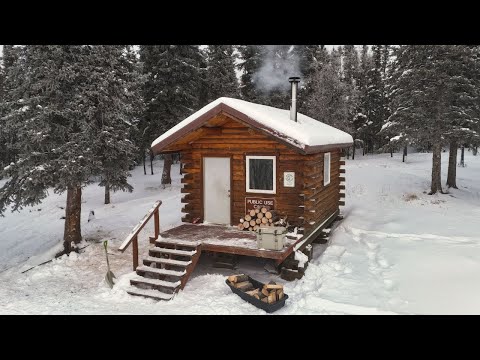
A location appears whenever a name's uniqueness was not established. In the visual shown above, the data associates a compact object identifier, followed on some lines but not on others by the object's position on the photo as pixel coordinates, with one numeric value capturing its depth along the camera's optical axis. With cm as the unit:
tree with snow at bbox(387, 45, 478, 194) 2009
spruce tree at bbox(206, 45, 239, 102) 3002
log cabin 1033
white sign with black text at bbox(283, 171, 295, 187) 1162
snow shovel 980
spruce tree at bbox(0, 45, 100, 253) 1226
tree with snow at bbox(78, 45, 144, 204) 1280
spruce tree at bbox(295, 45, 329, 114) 3606
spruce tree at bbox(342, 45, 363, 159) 3784
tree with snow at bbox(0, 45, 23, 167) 1280
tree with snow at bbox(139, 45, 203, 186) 2464
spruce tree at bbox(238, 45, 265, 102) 3397
